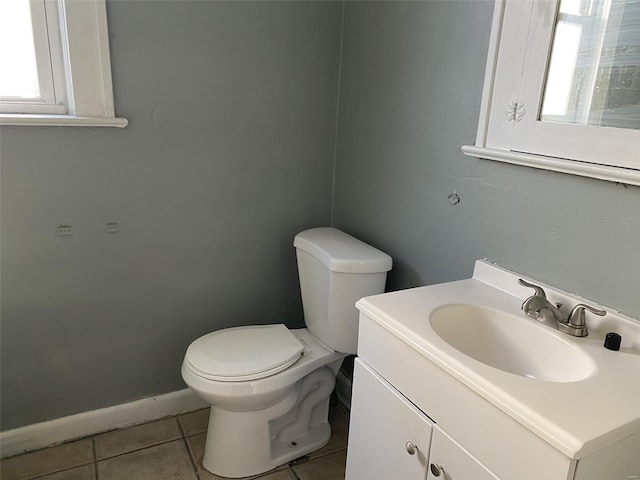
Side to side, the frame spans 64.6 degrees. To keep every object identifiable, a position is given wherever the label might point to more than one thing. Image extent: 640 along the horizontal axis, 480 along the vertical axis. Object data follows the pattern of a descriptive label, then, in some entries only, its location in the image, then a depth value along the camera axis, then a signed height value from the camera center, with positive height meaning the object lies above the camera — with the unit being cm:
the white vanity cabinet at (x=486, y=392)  87 -55
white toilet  166 -89
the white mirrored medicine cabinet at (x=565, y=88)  110 +4
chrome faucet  117 -48
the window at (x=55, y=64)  159 +6
